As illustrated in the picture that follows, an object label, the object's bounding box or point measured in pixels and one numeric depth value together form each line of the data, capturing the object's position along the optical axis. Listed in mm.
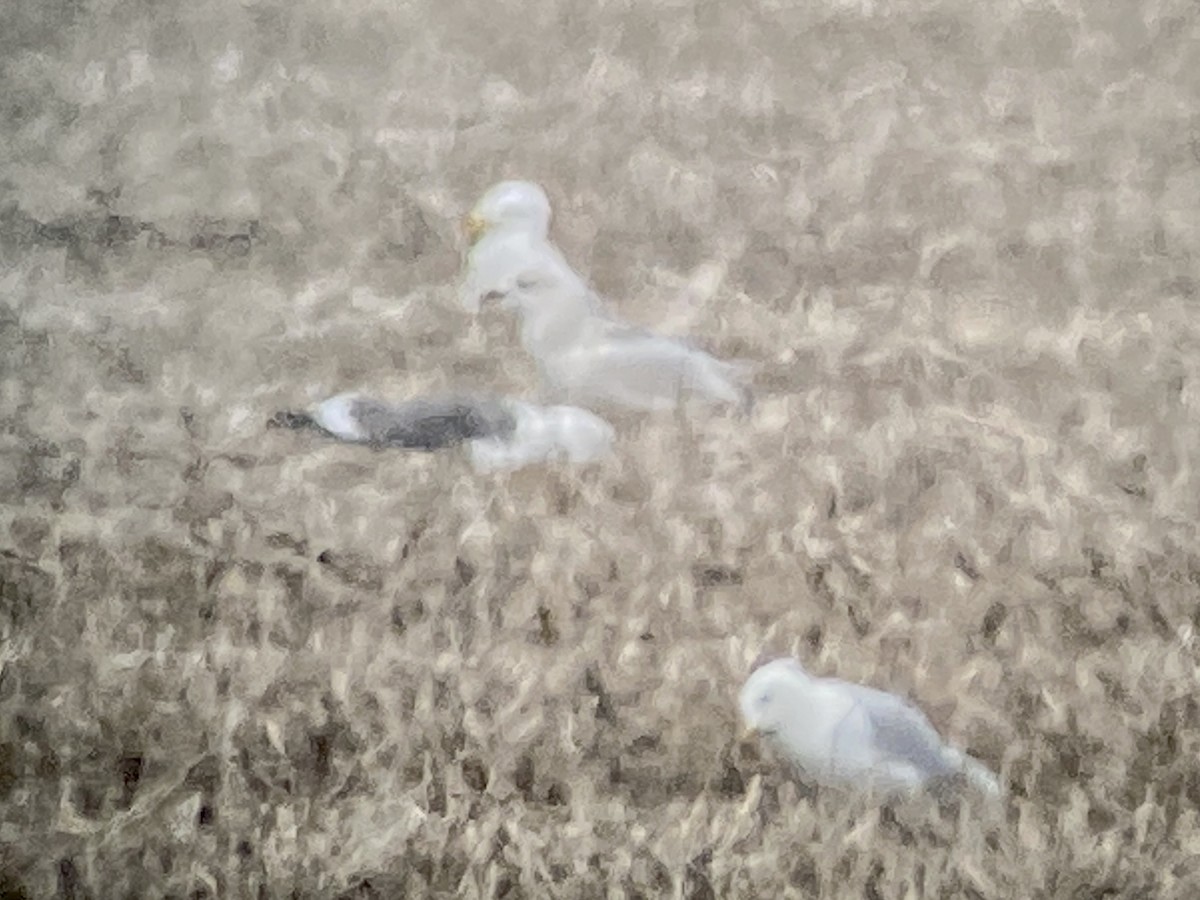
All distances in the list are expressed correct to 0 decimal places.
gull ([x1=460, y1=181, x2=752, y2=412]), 24553
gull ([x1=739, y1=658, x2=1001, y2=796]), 24426
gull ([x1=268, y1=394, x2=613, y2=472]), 24542
